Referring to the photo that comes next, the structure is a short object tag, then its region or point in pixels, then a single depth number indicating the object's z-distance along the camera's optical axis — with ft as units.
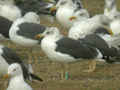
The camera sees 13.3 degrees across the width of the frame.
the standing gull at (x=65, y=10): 50.44
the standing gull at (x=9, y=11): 52.01
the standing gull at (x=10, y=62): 31.68
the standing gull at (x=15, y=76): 27.99
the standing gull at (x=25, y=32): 40.14
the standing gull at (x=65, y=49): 34.88
